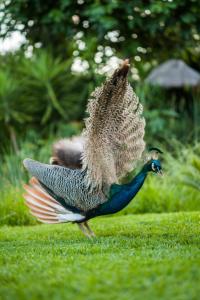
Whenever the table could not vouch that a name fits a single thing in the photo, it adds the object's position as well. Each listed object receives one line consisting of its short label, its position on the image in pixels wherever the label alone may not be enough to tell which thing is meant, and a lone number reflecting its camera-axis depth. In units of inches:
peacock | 233.3
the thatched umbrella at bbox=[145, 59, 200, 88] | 540.4
